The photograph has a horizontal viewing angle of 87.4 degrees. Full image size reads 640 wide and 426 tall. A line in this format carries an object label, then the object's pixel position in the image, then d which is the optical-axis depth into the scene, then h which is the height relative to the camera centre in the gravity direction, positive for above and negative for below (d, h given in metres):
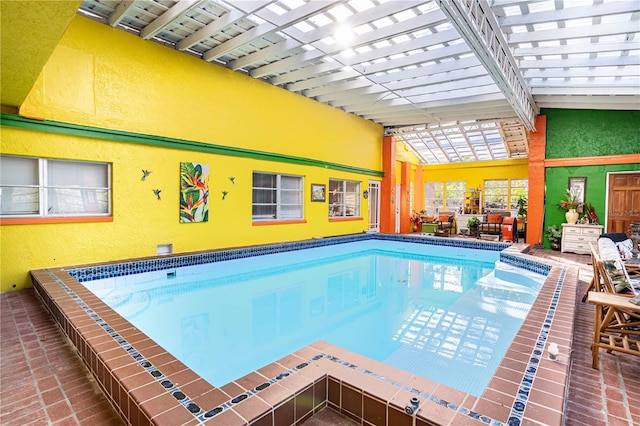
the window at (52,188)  4.98 +0.20
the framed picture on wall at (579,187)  9.10 +0.49
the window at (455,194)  16.12 +0.48
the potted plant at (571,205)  8.84 +0.00
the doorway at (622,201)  8.47 +0.11
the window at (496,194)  15.03 +0.46
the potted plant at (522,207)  13.48 -0.11
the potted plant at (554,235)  9.22 -0.85
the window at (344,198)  10.94 +0.16
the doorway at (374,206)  12.42 -0.11
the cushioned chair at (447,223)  12.50 -0.74
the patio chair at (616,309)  2.64 -0.83
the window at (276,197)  8.51 +0.15
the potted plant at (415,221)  14.39 -0.76
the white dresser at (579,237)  8.43 -0.81
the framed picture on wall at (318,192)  9.77 +0.31
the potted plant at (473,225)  11.44 -0.72
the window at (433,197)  16.77 +0.33
